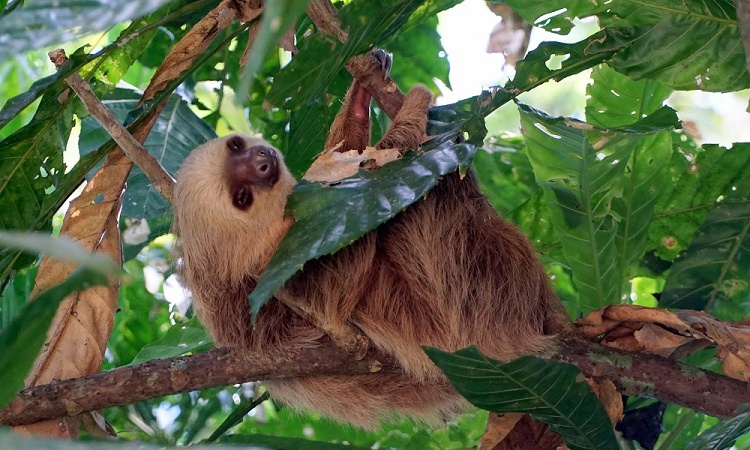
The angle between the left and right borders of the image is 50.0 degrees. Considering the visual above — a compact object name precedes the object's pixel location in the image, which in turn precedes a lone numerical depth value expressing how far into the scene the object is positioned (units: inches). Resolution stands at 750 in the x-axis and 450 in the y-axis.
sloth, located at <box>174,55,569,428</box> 150.4
